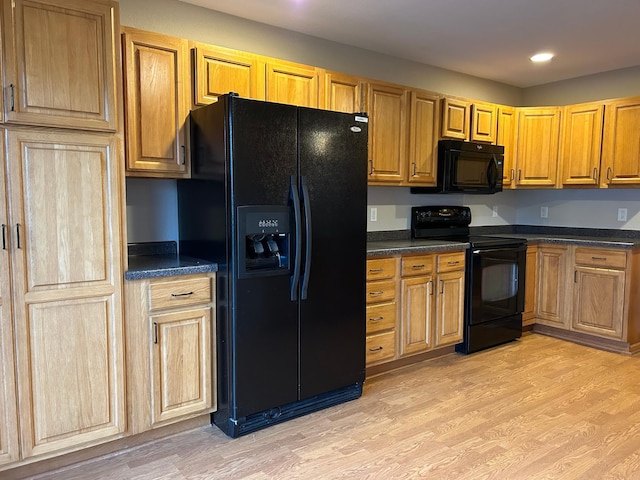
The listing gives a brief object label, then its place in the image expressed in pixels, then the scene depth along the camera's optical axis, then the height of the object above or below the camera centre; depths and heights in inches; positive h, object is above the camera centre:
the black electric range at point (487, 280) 145.7 -22.5
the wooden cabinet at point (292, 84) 115.2 +31.4
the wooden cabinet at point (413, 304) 125.5 -26.9
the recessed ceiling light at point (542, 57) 148.1 +49.3
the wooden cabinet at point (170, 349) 90.0 -28.1
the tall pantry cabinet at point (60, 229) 76.2 -3.8
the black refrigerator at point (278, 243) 92.9 -7.6
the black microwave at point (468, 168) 150.7 +13.9
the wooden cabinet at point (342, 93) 125.3 +31.5
